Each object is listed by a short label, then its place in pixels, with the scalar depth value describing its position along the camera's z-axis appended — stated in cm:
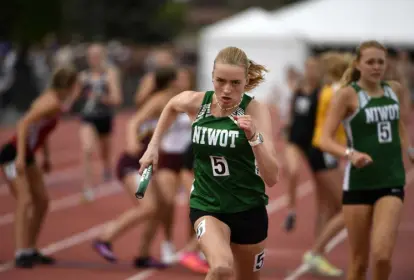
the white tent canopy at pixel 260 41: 7181
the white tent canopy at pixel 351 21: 7244
